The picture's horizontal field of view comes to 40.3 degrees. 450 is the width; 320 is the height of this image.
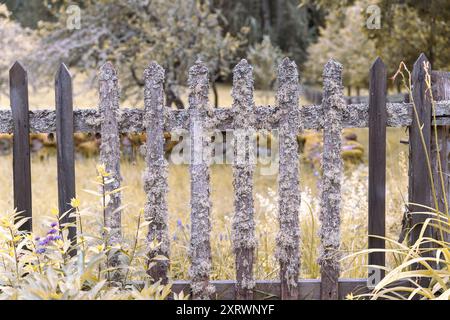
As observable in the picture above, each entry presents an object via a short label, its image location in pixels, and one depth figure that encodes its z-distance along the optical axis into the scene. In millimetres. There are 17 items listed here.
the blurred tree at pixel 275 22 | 20250
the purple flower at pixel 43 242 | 2780
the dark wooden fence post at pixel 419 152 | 3262
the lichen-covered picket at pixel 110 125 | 3213
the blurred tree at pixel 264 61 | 15898
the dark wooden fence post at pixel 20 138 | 3250
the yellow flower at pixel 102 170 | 2439
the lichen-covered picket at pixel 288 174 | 3195
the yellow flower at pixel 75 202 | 2436
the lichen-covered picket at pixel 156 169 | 3201
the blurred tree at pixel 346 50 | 16938
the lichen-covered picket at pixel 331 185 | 3201
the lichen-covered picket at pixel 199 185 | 3217
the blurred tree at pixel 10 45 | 12141
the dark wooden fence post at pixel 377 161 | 3234
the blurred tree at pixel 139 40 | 10320
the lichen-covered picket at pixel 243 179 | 3195
